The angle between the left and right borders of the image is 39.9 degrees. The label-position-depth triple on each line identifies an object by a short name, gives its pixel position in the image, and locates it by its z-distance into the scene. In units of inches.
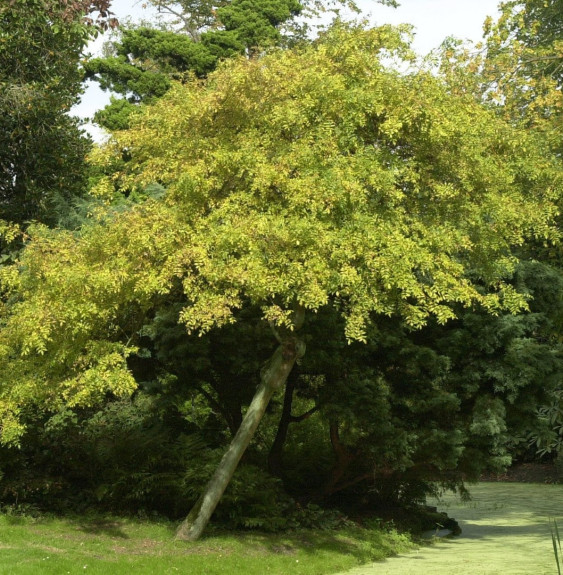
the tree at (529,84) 641.6
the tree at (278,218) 413.4
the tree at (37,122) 690.2
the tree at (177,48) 1179.3
